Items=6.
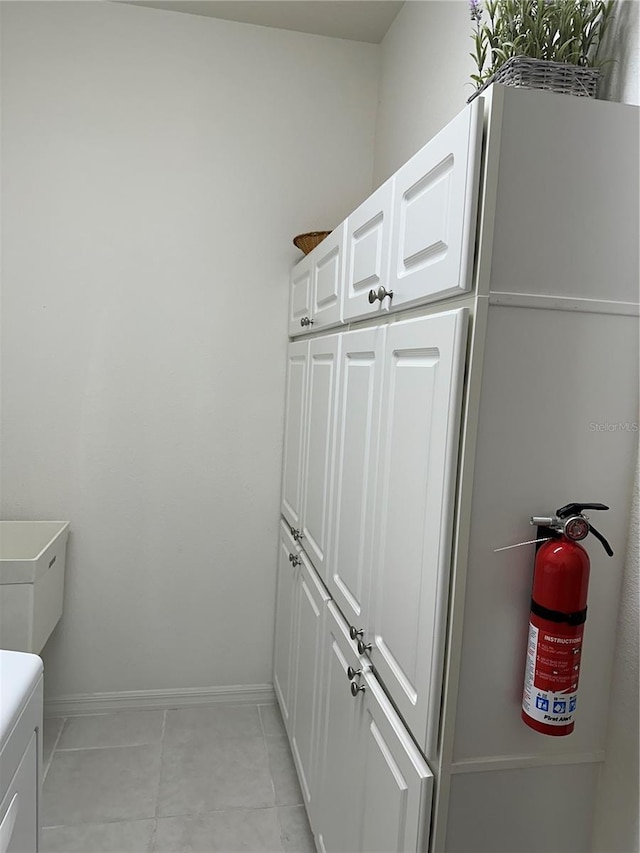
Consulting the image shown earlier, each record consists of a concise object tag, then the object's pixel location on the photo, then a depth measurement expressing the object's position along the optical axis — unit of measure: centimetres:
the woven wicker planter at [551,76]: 107
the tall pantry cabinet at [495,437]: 100
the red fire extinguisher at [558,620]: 99
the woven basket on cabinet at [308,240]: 221
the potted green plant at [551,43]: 108
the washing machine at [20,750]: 103
